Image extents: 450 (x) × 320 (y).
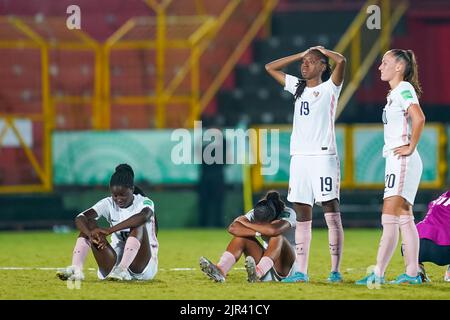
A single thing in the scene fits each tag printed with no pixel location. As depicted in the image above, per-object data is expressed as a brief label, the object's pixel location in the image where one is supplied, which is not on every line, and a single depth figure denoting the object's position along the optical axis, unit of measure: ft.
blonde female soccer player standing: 62.34
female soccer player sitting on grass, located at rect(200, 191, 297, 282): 65.26
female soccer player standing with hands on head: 65.51
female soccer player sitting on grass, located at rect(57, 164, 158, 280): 64.69
